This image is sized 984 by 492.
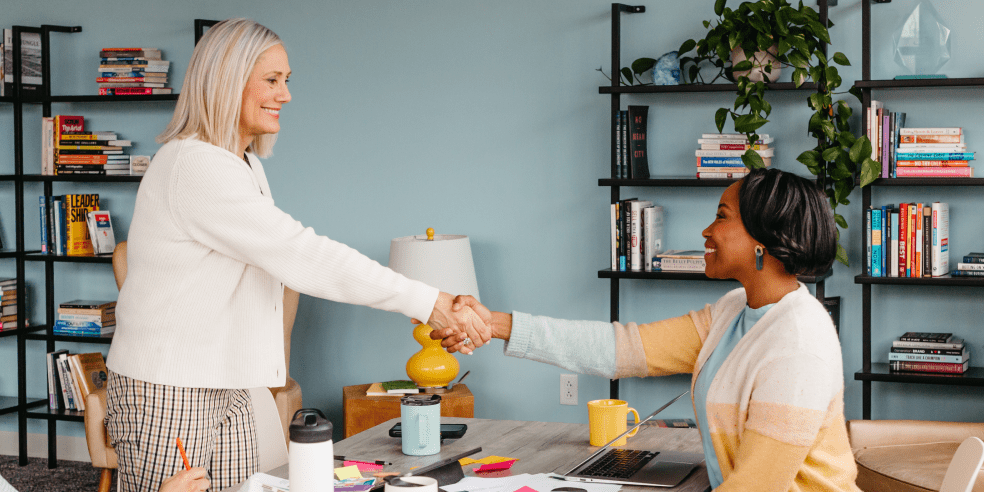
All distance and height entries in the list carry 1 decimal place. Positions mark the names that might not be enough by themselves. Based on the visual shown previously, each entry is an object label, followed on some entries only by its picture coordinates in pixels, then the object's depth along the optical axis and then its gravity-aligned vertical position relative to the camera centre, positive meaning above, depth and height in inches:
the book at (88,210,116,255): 167.2 +0.1
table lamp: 134.7 -6.2
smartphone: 80.5 -17.5
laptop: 66.6 -17.8
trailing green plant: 124.0 +20.6
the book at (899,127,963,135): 125.3 +13.3
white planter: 128.3 +23.3
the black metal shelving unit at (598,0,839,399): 130.5 +7.3
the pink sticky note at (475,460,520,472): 70.0 -17.8
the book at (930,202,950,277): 125.3 -1.4
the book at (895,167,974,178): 125.3 +7.8
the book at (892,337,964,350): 126.3 -15.9
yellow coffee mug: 77.8 -16.1
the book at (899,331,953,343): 128.0 -15.0
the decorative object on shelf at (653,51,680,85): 135.6 +23.5
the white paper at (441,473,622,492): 63.9 -17.7
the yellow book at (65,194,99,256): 167.5 +1.9
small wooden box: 136.2 -26.2
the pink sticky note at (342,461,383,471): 70.2 -17.8
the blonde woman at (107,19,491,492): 70.4 -4.2
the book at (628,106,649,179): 136.7 +13.0
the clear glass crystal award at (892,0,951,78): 127.9 +26.0
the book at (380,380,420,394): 139.6 -23.7
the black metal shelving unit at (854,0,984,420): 123.3 -6.9
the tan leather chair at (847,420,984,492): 106.9 -27.5
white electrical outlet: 150.6 -25.8
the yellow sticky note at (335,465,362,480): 66.6 -17.4
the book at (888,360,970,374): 126.1 -18.9
